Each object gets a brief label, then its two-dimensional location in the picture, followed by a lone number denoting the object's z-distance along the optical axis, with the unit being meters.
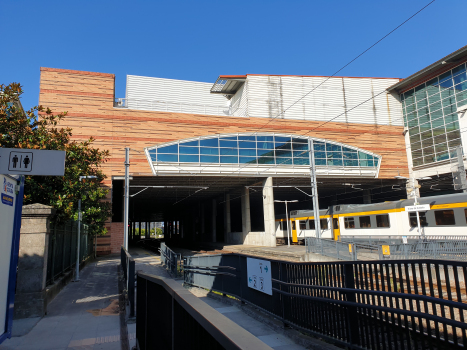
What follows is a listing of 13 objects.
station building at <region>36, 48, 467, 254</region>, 31.25
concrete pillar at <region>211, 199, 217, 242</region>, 49.66
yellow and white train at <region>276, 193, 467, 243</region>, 19.05
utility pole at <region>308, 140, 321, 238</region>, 24.16
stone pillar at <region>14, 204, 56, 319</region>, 7.31
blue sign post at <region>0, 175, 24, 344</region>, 4.73
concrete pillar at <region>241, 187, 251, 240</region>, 39.50
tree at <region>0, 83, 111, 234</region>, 11.57
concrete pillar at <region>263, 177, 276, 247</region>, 34.72
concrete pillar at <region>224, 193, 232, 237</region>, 45.31
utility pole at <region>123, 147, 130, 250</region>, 21.44
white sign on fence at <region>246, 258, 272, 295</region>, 7.13
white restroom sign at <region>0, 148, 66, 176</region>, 4.52
